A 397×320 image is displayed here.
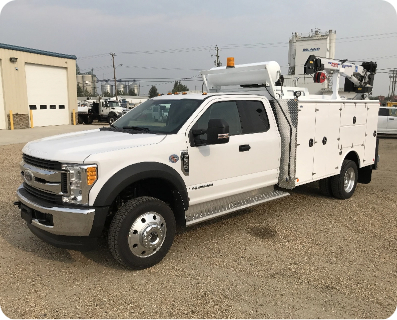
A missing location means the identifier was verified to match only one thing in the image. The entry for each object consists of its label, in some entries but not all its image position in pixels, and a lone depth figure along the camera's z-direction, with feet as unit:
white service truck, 11.47
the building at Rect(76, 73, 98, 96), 350.23
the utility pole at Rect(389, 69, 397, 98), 260.54
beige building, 68.85
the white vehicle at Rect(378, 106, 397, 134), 56.03
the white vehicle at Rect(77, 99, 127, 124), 91.86
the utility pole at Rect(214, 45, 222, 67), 169.46
